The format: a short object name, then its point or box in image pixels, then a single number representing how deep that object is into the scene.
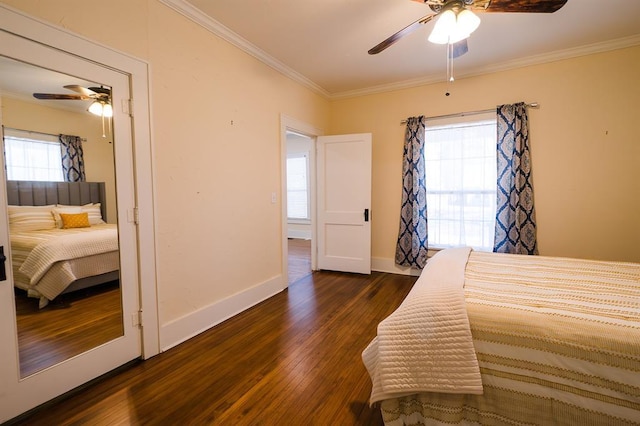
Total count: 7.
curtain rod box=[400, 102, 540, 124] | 3.42
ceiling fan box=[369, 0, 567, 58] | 1.80
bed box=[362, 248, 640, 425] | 1.16
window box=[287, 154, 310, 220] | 7.43
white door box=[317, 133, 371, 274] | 4.17
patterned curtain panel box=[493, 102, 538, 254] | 3.43
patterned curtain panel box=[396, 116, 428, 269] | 3.97
